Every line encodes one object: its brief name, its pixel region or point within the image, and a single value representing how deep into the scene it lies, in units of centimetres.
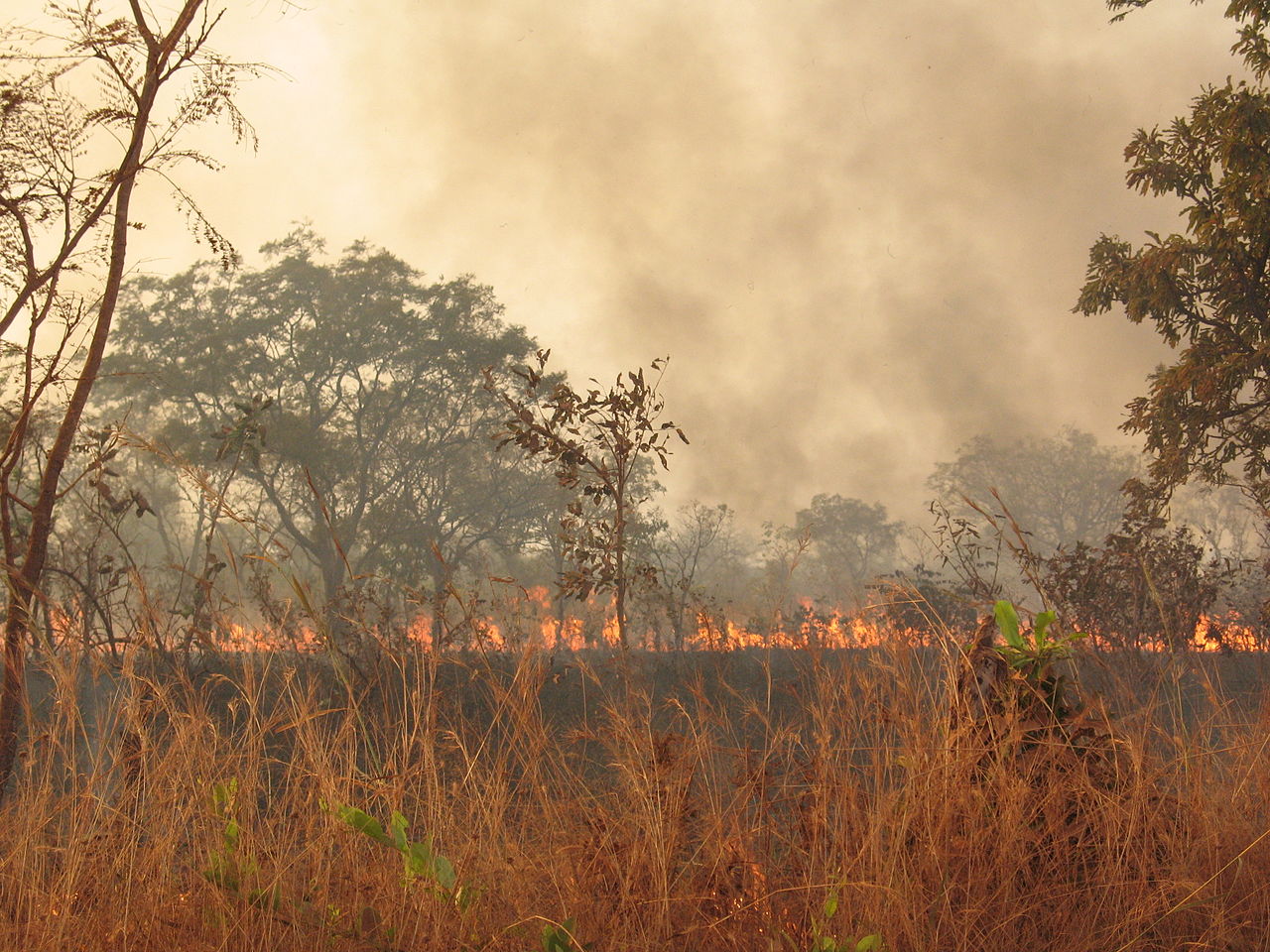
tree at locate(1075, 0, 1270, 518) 949
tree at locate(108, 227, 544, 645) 2156
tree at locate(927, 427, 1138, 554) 4172
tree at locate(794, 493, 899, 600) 4362
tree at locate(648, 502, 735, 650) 1152
